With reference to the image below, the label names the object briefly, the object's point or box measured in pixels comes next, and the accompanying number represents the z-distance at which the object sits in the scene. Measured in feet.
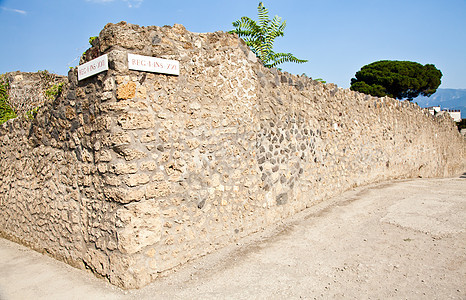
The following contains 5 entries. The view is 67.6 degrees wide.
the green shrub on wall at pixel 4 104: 27.66
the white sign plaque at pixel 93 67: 12.66
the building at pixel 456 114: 132.28
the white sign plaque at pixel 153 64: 12.72
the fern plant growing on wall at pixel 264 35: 34.88
